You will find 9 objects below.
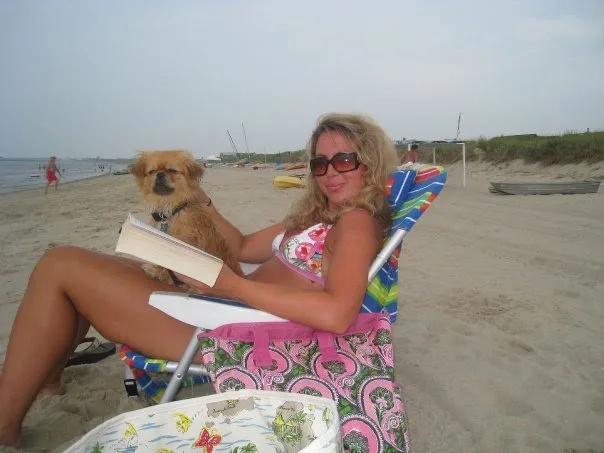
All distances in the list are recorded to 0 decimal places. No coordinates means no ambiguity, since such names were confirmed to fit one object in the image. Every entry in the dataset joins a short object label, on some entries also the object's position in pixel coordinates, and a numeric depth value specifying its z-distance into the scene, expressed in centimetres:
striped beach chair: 142
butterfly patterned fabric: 102
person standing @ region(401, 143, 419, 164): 1260
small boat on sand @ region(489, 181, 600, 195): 911
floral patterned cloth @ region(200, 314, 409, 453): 125
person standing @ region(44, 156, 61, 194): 1712
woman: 139
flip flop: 250
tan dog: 272
